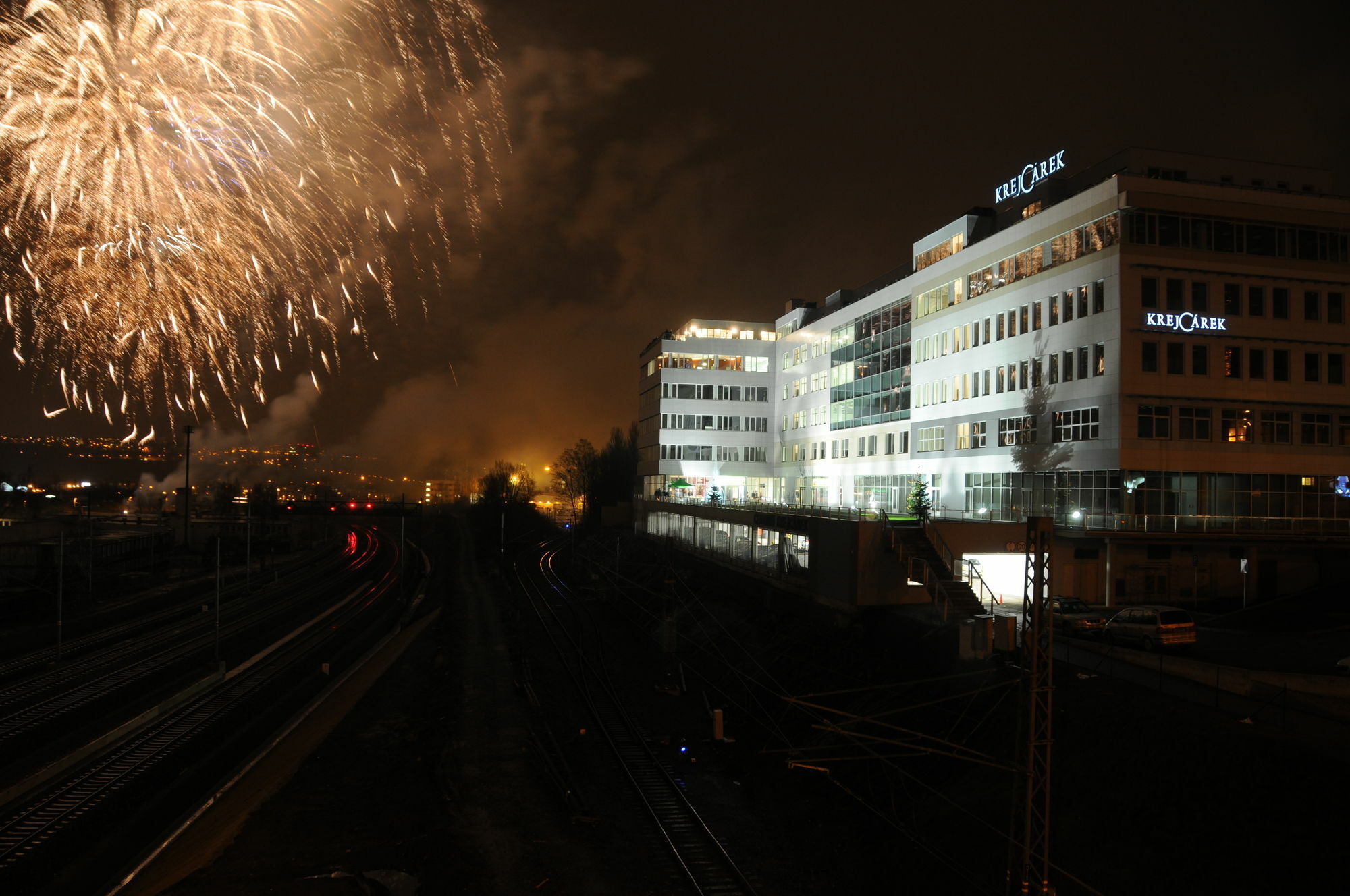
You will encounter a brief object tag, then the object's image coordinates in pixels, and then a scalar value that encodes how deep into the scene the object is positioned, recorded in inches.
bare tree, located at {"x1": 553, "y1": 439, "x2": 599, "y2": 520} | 4402.1
